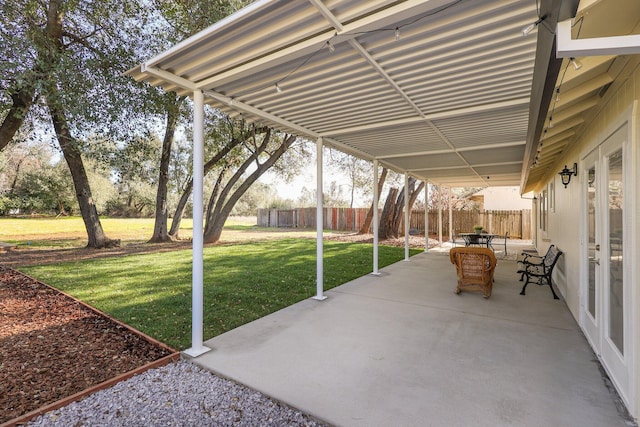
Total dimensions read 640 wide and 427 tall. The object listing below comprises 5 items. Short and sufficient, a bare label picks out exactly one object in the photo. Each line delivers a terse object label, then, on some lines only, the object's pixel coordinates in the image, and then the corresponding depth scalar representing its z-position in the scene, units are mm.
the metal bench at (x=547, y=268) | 5318
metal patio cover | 2160
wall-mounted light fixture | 4250
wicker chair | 5145
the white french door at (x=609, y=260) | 2363
